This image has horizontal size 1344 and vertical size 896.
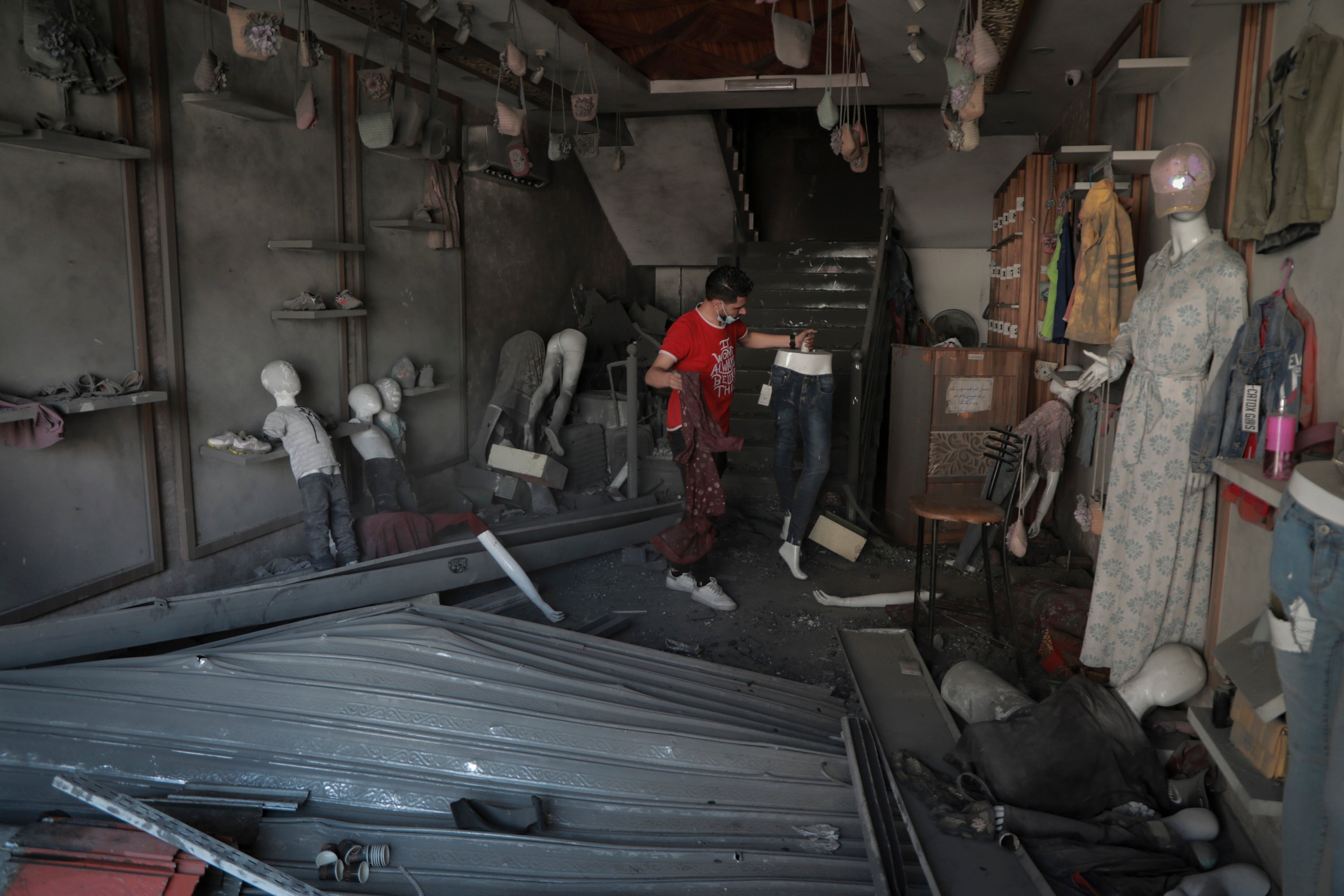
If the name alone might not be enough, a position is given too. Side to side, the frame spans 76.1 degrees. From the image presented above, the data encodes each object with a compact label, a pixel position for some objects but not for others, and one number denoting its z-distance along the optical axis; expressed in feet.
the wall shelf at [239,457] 13.87
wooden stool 11.43
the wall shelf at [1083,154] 12.26
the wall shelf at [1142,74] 10.89
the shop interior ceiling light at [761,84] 21.04
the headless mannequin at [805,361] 15.51
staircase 22.48
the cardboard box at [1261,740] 6.47
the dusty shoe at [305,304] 15.60
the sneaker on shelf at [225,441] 13.92
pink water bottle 6.60
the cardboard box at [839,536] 16.81
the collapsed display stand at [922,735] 7.06
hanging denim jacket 7.39
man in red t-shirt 14.17
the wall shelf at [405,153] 17.46
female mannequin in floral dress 8.87
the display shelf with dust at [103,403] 11.22
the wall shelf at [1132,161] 10.78
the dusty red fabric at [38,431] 11.03
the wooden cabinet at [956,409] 17.69
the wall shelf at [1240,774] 6.33
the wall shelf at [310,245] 15.08
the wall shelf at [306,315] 15.38
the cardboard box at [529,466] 20.25
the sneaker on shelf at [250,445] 14.06
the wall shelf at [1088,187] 12.56
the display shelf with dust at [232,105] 12.82
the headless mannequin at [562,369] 22.39
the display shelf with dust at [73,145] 10.71
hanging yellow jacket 12.01
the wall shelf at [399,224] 18.04
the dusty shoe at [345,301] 16.76
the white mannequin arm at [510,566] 13.97
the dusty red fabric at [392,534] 15.90
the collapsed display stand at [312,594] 10.64
